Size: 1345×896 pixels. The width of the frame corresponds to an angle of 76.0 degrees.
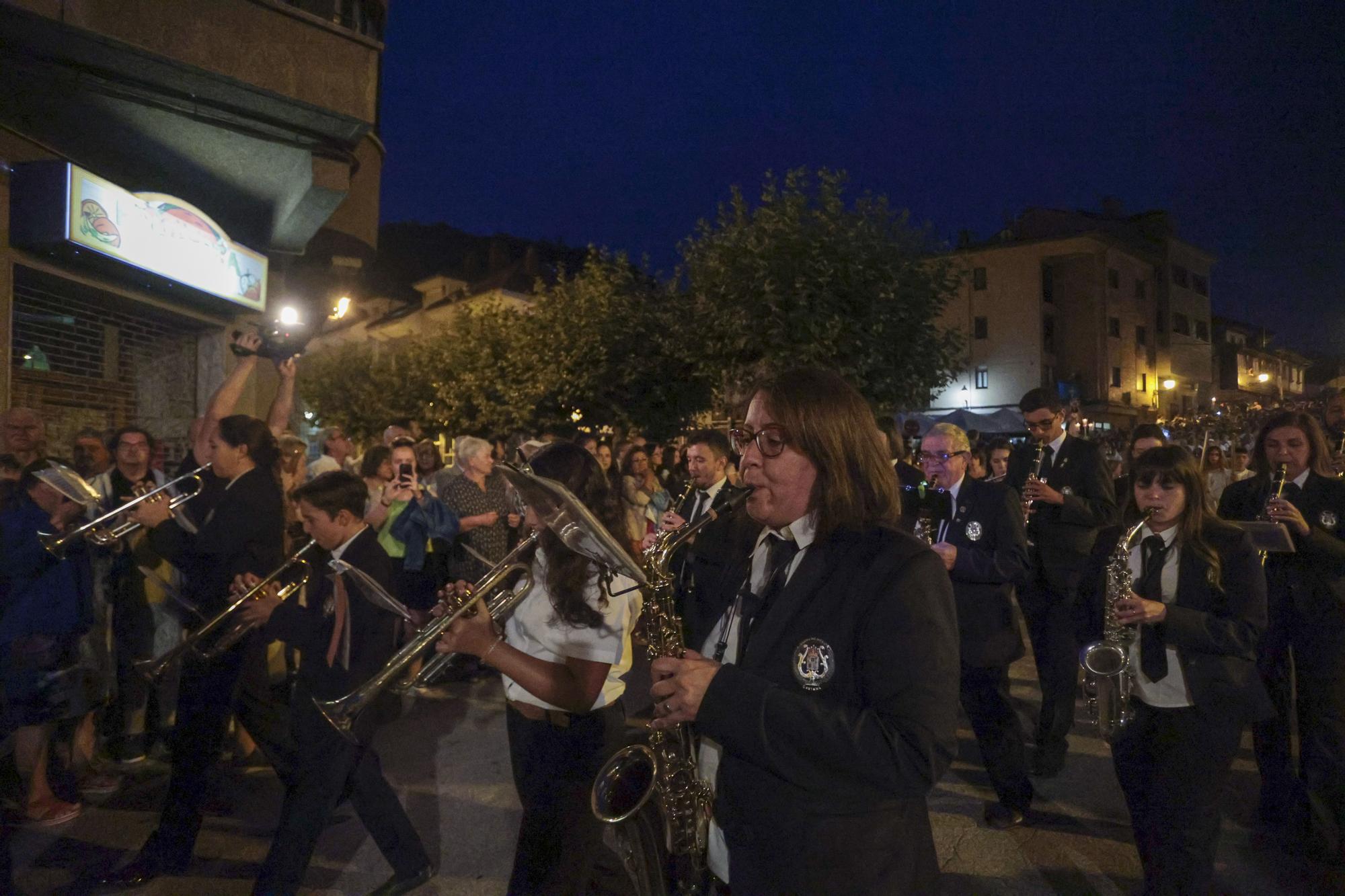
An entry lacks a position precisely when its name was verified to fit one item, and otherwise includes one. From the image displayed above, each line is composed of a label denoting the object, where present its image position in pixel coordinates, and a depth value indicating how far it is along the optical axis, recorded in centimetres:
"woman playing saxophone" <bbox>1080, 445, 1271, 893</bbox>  298
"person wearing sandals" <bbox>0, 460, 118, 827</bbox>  445
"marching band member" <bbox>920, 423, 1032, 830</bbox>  439
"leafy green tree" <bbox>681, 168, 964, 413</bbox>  1481
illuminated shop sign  688
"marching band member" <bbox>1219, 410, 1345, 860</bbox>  421
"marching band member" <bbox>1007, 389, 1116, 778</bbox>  535
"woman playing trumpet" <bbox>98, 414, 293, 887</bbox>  396
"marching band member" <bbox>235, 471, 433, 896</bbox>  335
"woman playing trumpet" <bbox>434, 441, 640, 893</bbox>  273
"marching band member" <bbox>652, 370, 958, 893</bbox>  163
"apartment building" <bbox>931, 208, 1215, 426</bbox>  4244
